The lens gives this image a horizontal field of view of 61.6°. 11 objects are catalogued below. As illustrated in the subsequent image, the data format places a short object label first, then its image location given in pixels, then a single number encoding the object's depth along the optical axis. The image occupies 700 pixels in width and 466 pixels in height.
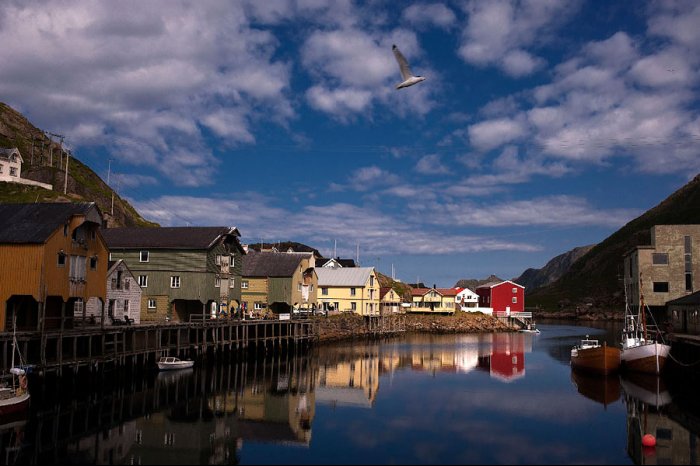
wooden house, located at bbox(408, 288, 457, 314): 106.93
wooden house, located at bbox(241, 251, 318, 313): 68.69
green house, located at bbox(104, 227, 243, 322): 53.19
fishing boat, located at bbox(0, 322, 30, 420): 25.95
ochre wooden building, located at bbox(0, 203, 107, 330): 33.44
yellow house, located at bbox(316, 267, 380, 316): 87.81
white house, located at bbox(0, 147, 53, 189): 85.62
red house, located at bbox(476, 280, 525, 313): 113.38
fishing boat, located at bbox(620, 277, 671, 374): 42.22
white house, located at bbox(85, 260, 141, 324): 45.38
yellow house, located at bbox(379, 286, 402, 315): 99.94
